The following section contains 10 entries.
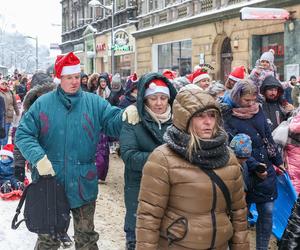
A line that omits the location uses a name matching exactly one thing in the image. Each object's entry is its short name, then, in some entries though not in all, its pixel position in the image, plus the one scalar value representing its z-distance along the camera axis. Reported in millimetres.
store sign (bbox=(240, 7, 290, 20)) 15914
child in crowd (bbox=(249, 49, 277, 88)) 6624
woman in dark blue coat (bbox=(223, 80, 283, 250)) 4984
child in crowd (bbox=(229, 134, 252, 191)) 4656
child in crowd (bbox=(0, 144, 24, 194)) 7758
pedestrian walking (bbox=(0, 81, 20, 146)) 12235
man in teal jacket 4238
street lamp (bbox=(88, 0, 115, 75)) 30642
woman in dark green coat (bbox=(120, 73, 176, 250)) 4062
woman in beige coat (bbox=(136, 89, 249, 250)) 3072
